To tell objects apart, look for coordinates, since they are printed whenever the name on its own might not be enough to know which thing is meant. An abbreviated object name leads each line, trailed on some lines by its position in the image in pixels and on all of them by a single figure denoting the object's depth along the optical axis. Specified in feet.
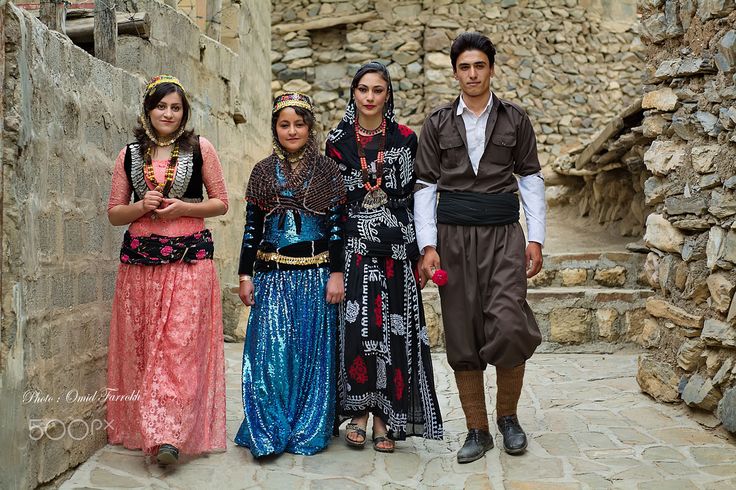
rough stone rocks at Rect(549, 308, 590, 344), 21.29
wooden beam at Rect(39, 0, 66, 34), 12.20
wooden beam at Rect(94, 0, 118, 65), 13.99
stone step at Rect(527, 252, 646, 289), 22.67
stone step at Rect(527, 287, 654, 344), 21.08
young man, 11.82
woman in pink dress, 11.32
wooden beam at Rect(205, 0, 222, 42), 22.66
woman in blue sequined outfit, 12.09
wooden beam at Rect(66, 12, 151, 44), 16.49
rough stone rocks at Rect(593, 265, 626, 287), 22.66
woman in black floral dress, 12.16
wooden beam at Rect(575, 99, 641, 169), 20.66
